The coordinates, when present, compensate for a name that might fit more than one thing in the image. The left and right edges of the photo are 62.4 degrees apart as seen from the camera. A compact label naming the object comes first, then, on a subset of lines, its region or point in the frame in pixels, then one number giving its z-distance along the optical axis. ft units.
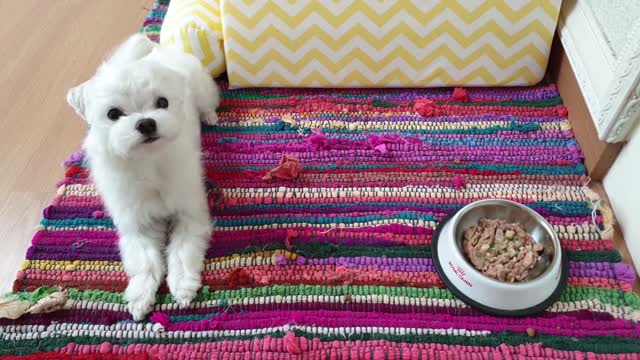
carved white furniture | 4.19
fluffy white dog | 3.58
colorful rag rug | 3.85
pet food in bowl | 3.95
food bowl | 3.79
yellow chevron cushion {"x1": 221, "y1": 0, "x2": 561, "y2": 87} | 5.21
